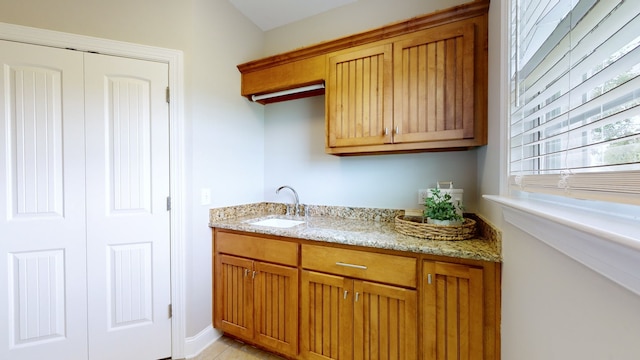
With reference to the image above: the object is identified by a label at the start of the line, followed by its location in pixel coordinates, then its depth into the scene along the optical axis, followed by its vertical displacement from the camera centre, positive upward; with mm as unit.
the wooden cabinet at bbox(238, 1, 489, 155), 1287 +579
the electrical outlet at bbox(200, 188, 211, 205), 1712 -138
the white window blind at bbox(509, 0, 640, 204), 404 +187
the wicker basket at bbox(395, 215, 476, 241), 1226 -283
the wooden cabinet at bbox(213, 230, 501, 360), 1084 -676
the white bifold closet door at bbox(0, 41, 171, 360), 1345 -176
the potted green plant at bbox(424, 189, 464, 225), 1289 -188
